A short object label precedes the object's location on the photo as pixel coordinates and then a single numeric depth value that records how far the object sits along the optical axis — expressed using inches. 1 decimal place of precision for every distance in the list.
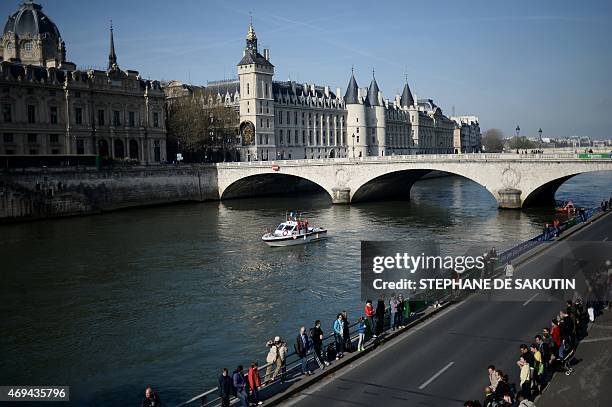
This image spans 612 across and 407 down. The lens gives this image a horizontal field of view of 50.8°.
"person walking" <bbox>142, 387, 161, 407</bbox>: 589.3
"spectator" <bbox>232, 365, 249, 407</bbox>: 597.3
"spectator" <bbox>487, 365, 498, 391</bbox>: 551.5
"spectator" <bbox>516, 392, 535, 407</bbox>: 510.9
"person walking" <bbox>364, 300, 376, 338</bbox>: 772.0
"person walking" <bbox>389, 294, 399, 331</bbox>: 788.6
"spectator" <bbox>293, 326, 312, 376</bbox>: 667.4
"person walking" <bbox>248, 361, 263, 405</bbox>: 603.8
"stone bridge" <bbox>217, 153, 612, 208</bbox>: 2363.4
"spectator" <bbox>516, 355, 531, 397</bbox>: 562.4
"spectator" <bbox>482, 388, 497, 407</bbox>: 538.9
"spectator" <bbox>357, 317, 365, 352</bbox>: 722.8
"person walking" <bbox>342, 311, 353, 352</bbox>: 724.7
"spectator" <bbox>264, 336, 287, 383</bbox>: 665.4
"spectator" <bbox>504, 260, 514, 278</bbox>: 965.2
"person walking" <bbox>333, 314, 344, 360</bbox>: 717.3
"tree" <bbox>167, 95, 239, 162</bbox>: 3713.1
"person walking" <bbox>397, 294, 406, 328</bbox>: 791.7
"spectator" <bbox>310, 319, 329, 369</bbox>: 692.1
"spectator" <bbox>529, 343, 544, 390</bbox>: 600.0
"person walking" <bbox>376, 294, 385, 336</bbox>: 767.1
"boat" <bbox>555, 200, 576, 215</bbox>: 2196.1
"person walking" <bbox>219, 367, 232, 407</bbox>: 605.6
